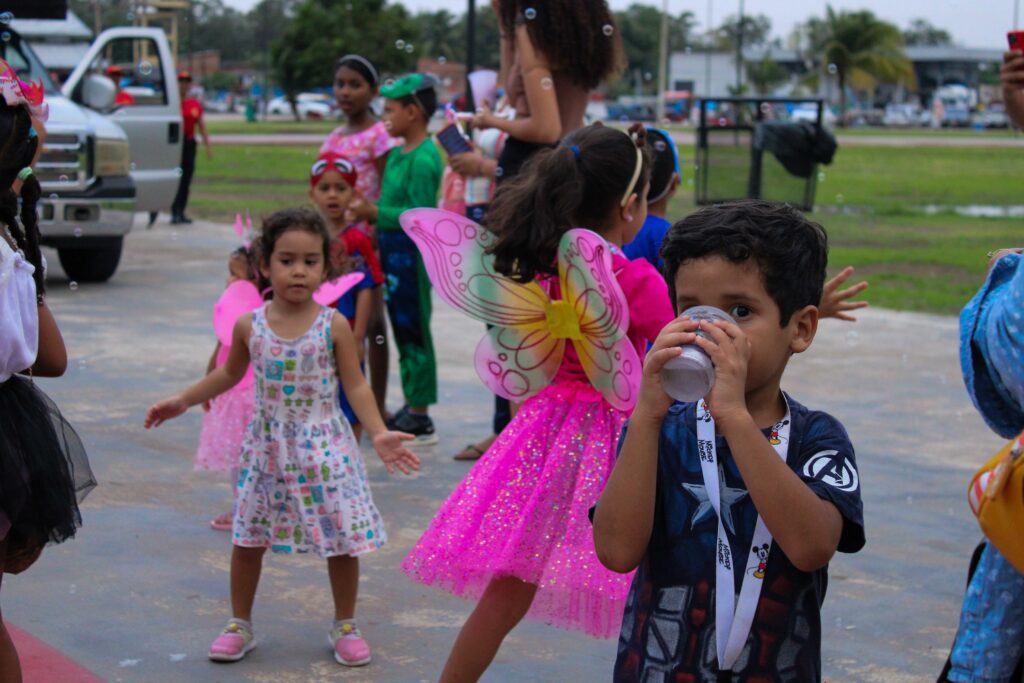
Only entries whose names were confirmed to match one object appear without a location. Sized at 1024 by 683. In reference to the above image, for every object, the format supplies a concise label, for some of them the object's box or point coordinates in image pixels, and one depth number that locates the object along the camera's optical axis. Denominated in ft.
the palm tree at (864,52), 266.16
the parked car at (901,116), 270.67
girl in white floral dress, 12.91
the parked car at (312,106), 227.81
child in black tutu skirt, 9.11
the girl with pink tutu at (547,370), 10.45
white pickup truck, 36.42
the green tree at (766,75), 268.21
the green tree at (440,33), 282.97
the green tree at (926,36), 409.28
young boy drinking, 7.22
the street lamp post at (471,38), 40.29
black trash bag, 52.31
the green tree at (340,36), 184.65
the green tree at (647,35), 287.07
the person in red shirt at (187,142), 54.60
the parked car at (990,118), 241.98
